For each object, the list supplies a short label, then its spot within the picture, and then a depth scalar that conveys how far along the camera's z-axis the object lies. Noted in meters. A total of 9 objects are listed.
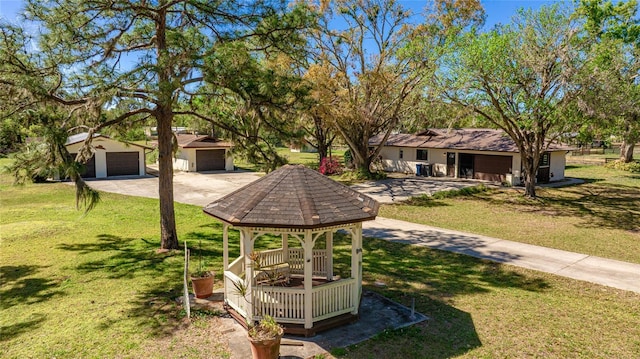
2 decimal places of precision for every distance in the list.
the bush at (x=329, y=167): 35.59
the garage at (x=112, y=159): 31.38
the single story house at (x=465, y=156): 29.53
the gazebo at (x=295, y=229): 7.96
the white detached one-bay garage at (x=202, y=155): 35.97
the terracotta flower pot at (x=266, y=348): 6.66
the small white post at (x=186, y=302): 8.72
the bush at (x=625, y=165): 37.24
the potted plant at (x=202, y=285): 9.68
